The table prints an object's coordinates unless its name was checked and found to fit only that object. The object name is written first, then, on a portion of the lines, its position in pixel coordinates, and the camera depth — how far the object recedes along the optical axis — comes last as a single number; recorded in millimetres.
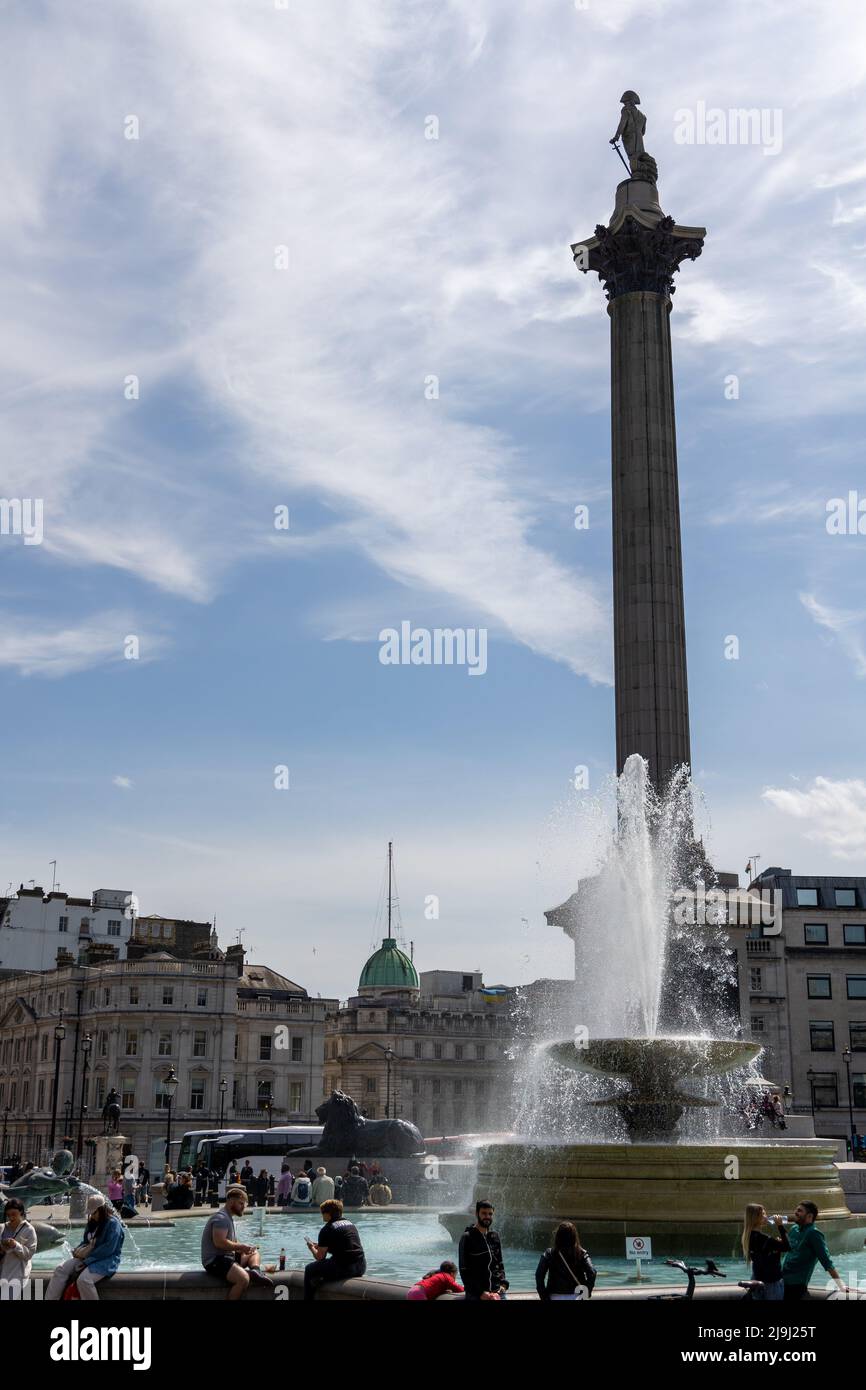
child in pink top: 11781
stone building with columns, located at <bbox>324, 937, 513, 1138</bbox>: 117438
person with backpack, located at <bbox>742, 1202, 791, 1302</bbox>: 12453
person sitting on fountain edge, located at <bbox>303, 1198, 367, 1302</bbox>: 12453
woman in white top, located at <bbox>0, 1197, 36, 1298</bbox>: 13094
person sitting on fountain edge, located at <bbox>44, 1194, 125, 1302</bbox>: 12406
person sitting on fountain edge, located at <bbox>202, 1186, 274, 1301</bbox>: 12406
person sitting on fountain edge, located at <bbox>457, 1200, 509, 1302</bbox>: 12266
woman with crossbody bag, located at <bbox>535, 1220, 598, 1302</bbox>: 11531
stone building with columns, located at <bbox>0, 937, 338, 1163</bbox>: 97312
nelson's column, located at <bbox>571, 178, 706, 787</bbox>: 45062
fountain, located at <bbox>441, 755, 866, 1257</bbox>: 20875
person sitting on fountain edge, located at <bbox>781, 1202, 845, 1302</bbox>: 12375
